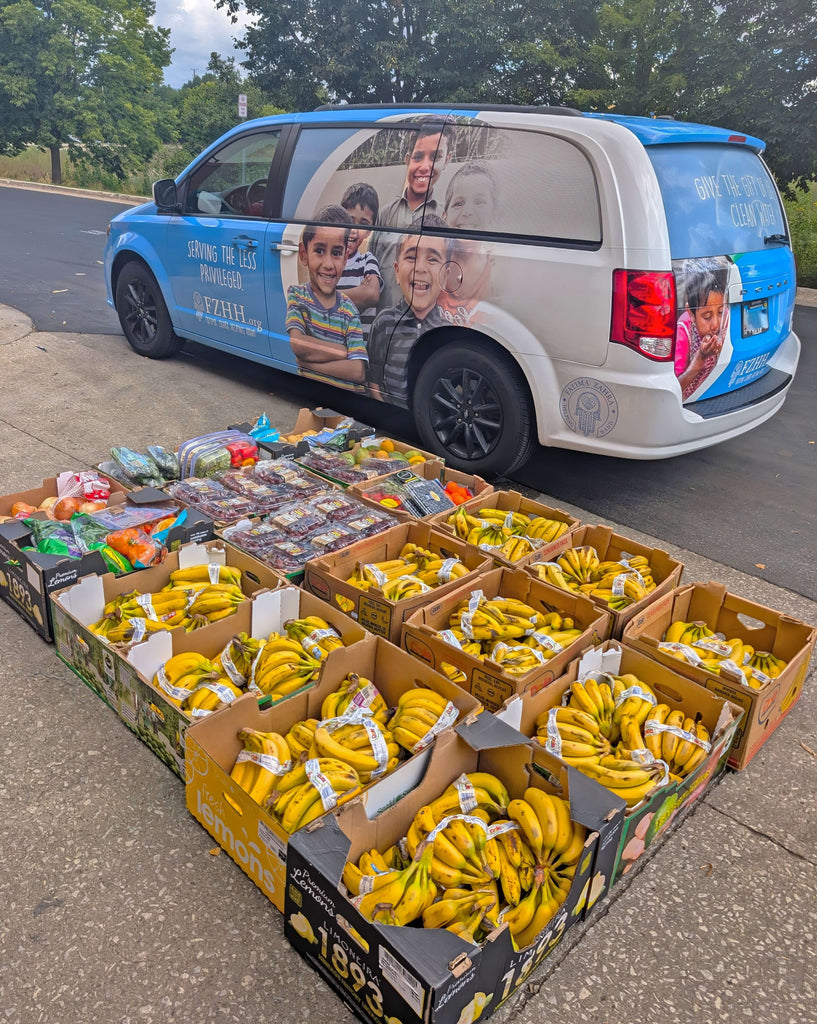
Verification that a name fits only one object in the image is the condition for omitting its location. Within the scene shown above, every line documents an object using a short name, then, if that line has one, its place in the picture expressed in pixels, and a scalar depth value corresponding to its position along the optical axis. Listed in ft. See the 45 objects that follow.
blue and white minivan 14.38
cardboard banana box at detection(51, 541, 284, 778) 9.14
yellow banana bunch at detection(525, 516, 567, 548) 13.57
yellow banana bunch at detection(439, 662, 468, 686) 10.10
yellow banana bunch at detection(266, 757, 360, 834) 7.79
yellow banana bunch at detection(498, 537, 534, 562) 12.87
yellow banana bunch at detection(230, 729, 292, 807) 8.21
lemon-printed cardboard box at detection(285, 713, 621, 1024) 6.13
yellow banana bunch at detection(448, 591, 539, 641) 10.93
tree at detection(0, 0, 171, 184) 92.22
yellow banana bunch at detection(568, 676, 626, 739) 9.79
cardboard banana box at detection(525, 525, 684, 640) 12.03
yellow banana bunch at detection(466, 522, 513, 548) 13.60
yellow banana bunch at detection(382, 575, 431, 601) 11.63
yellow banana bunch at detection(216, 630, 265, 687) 10.09
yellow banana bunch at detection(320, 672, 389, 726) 9.36
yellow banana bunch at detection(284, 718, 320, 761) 8.75
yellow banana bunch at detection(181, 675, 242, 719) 9.20
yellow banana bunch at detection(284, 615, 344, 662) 10.37
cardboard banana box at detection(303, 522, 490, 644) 11.03
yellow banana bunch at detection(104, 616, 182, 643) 10.25
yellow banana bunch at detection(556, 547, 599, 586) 12.92
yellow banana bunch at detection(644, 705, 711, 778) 9.09
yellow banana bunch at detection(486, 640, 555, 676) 10.15
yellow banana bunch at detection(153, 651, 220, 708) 9.29
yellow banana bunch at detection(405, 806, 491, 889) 7.30
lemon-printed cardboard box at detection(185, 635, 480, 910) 7.63
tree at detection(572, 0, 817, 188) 51.90
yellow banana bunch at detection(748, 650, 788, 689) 10.93
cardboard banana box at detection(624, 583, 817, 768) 9.81
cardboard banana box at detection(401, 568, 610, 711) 9.75
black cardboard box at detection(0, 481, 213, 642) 10.88
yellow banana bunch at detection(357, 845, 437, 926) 6.95
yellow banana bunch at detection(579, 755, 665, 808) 8.45
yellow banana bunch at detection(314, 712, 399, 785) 8.53
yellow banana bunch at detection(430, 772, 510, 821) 8.05
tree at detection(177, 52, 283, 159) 93.04
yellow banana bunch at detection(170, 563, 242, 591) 11.68
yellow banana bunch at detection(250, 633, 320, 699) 9.80
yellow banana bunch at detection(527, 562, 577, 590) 12.29
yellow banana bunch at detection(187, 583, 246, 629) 11.07
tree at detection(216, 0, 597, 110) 68.90
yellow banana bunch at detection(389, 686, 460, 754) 8.84
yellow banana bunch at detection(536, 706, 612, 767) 9.09
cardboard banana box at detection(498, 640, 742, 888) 8.05
